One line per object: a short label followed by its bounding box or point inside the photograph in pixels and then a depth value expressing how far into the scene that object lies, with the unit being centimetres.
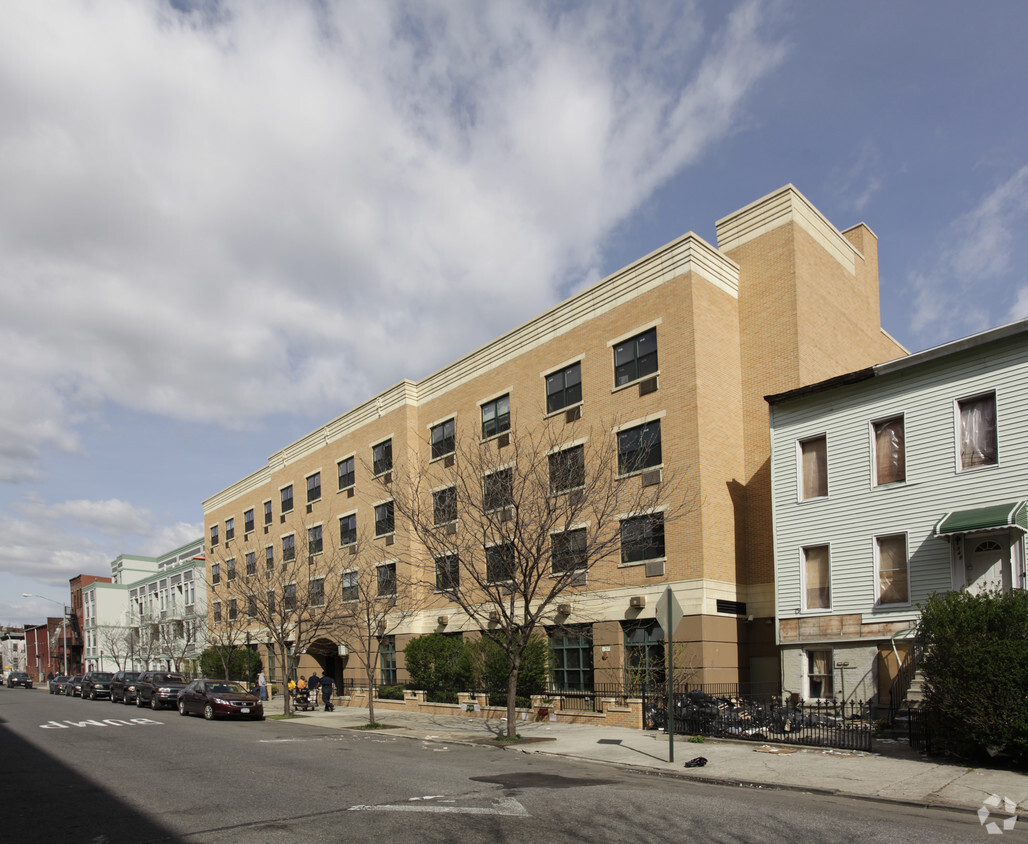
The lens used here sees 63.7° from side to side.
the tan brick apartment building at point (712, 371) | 2616
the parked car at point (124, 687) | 4097
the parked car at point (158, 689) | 3644
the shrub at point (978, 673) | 1364
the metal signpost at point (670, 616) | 1585
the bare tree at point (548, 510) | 2133
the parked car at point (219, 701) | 2961
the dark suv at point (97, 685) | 4694
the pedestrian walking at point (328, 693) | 3362
